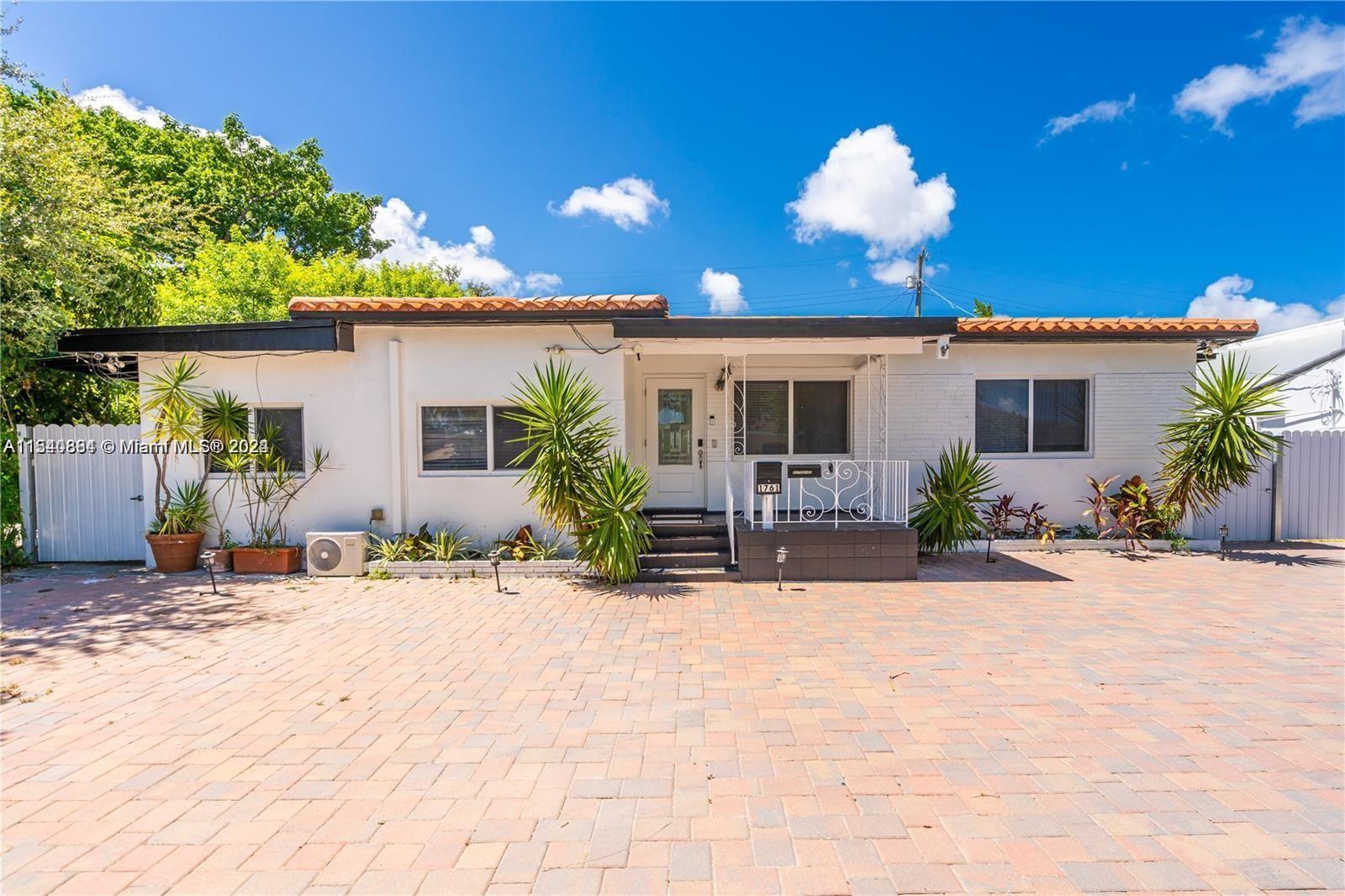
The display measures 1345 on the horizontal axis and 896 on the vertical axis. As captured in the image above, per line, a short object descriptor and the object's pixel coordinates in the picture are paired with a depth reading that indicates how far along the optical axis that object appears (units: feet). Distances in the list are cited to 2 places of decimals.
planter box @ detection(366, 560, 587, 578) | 24.82
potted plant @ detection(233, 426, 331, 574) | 26.17
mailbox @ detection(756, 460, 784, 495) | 23.62
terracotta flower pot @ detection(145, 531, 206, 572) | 25.35
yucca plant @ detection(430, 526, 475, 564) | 25.40
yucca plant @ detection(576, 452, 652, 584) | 22.61
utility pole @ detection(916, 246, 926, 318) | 78.38
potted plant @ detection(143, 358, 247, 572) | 24.93
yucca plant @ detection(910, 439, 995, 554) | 26.45
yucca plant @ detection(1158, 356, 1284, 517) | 25.95
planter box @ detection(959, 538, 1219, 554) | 28.22
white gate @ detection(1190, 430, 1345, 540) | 30.42
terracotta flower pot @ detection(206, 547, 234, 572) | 25.61
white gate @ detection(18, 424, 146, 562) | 27.02
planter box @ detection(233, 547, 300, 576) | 25.40
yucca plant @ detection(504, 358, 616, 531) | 22.79
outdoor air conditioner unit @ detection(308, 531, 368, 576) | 24.89
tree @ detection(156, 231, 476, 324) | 53.52
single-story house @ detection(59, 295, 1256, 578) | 24.94
